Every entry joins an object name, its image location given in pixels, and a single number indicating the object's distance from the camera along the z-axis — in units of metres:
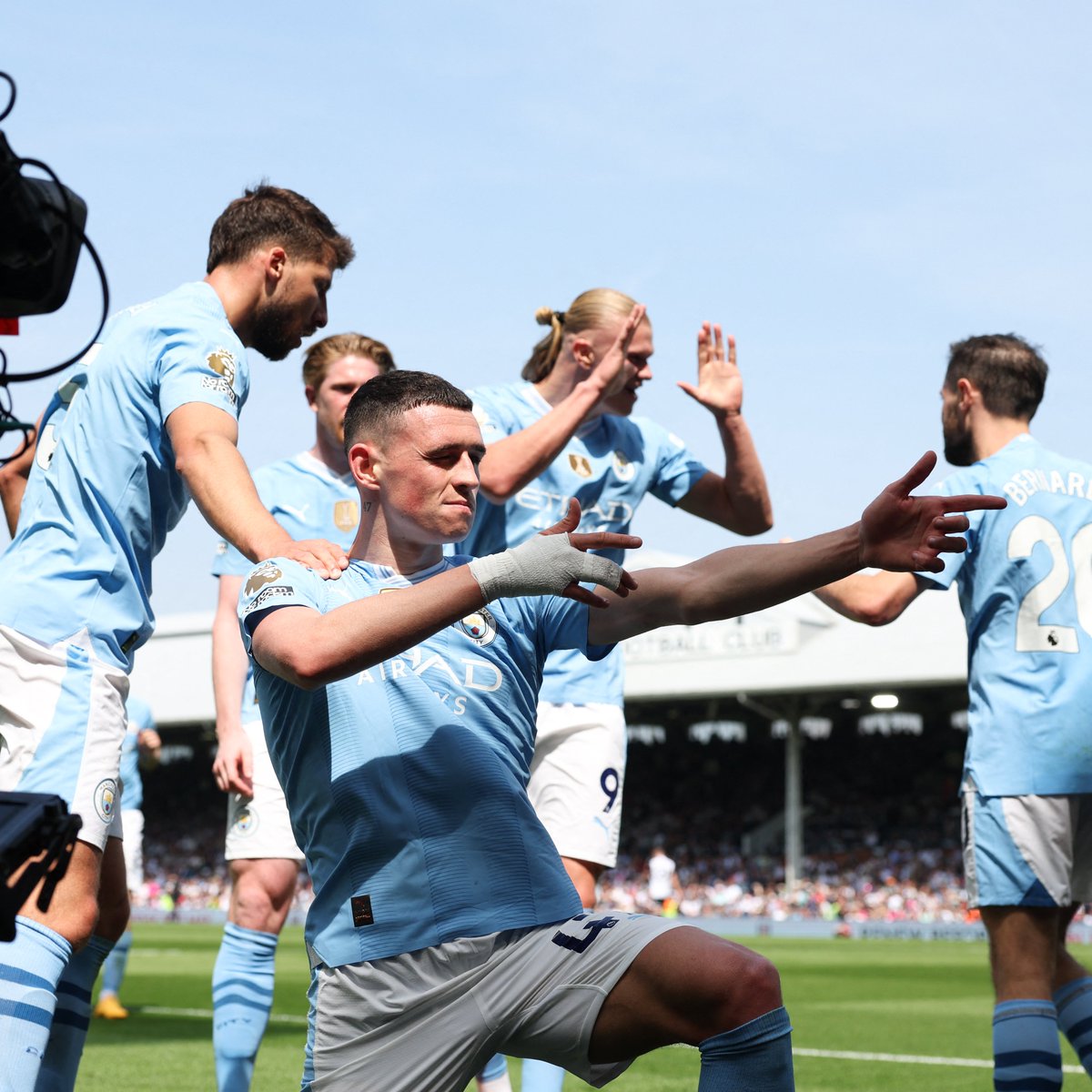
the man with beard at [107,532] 3.33
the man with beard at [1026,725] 4.50
